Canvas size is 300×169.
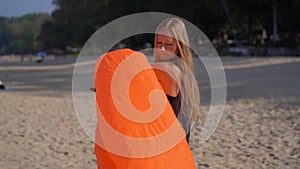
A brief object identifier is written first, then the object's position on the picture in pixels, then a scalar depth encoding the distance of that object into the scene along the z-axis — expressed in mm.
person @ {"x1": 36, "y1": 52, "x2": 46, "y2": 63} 55334
